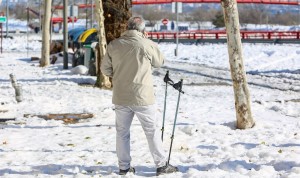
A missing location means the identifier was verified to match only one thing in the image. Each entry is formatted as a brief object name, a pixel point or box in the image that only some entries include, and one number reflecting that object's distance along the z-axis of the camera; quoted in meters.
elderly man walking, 7.35
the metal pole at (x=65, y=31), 27.73
